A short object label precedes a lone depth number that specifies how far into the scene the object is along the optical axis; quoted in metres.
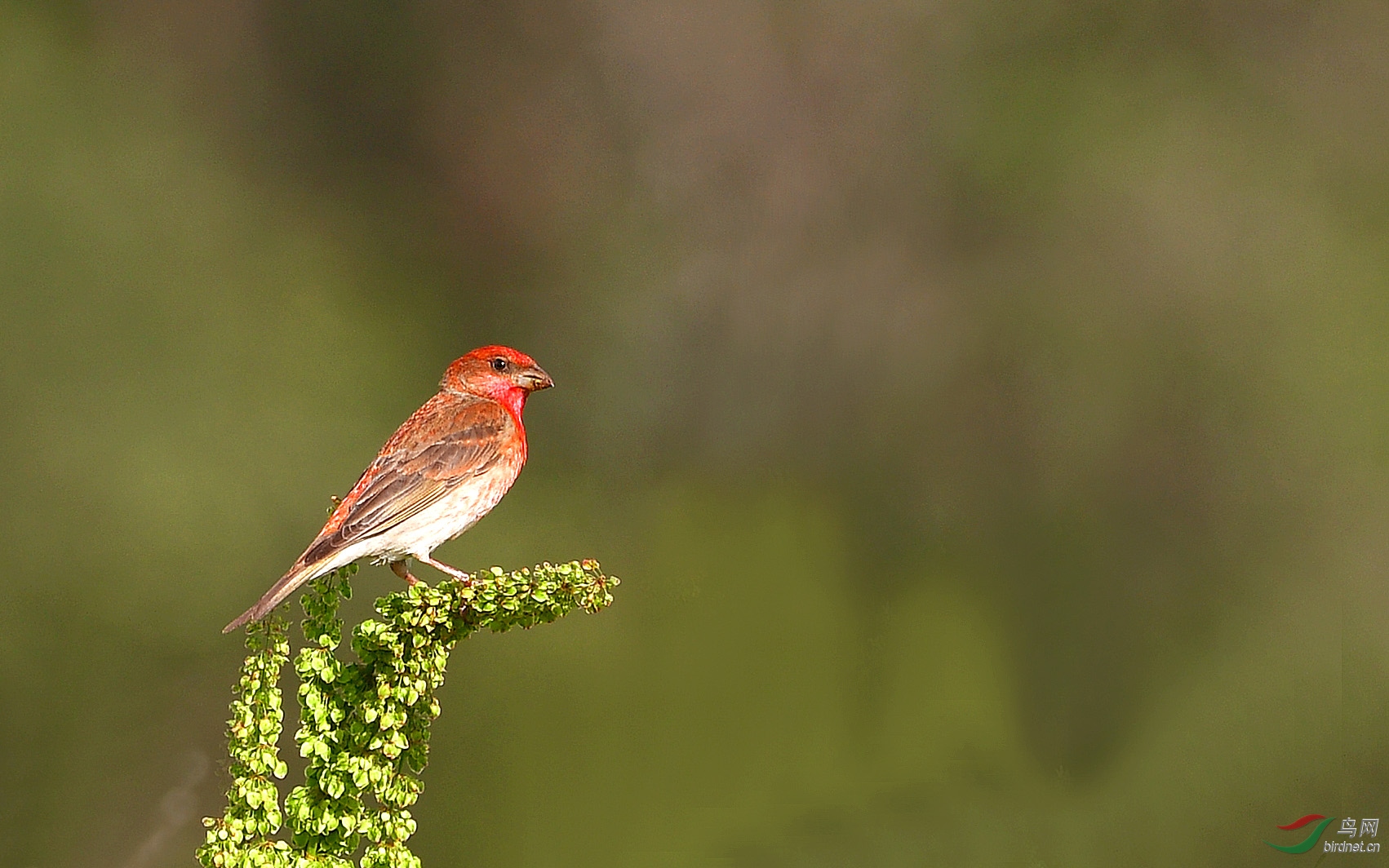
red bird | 6.54
